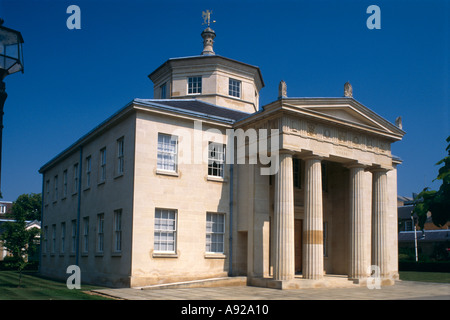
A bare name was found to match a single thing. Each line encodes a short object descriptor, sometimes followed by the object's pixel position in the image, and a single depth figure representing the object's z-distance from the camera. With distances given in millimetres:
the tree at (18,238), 22062
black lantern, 7180
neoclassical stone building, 22703
